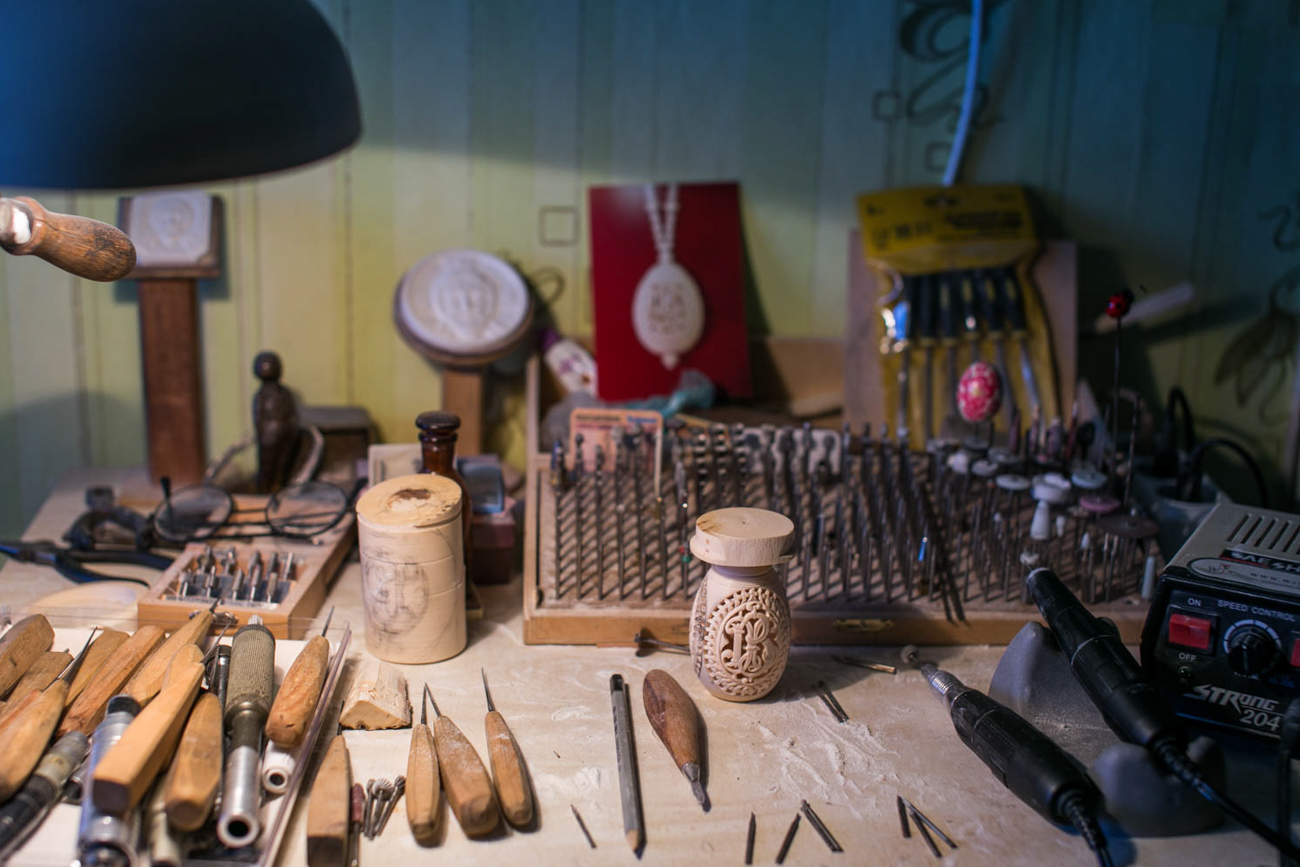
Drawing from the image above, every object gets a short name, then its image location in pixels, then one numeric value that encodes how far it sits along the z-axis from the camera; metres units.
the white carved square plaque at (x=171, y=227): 1.79
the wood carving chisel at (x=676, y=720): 1.05
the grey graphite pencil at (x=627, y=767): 0.96
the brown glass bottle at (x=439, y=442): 1.33
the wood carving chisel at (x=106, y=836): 0.84
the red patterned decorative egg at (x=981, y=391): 1.52
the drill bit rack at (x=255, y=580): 1.25
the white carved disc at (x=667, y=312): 1.90
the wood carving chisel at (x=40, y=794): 0.87
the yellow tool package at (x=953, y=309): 1.86
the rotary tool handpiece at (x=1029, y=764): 0.95
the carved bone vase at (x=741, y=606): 1.09
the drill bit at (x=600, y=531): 1.34
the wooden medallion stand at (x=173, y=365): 1.78
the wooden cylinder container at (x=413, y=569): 1.20
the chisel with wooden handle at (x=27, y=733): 0.90
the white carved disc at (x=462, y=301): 1.83
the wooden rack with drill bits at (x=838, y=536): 1.33
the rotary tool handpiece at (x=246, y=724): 0.89
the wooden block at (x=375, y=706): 1.11
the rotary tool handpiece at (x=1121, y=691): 0.93
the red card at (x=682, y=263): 1.91
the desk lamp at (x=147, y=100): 0.87
